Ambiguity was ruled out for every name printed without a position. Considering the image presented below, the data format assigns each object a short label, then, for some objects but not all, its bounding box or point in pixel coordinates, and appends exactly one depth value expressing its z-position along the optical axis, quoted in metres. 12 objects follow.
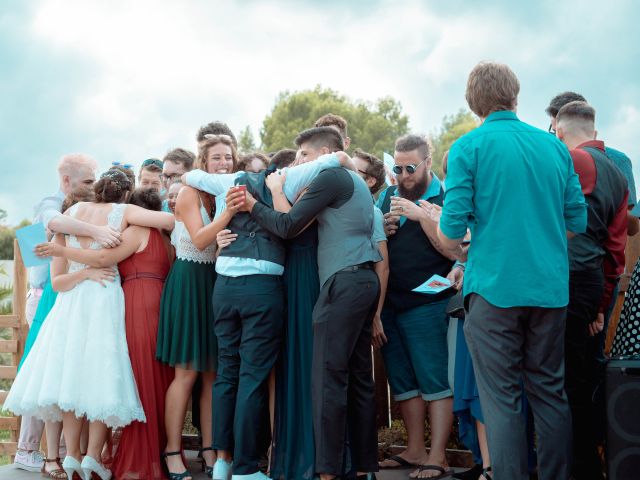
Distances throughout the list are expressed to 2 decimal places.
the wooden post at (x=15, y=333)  6.73
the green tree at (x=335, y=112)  40.03
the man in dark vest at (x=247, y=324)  4.29
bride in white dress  4.65
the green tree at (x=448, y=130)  45.98
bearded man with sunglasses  4.76
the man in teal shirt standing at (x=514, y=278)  3.49
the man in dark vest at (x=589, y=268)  4.05
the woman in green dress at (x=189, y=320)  4.81
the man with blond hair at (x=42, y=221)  5.48
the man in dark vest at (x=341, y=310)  4.11
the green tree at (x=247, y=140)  43.50
